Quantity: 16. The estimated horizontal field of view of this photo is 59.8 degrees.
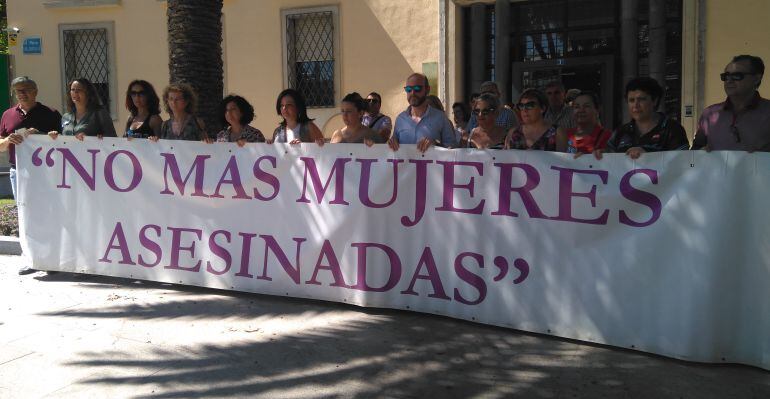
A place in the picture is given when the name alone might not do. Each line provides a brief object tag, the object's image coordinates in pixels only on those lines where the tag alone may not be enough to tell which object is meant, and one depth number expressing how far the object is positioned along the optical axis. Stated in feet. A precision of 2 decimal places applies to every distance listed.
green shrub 25.94
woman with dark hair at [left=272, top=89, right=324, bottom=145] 18.78
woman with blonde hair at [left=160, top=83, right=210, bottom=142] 19.75
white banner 12.85
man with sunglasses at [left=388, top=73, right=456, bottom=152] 17.74
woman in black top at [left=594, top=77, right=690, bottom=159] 14.14
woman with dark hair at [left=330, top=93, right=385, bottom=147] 17.98
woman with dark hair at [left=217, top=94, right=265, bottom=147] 19.08
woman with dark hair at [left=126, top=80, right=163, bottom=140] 20.07
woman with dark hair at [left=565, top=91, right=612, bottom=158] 15.26
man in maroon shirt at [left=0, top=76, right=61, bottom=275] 21.03
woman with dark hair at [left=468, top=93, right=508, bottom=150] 16.31
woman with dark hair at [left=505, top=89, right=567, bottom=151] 15.56
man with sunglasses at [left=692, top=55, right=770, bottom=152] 14.08
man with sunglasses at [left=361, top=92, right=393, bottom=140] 23.37
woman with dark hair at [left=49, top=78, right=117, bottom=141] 20.51
